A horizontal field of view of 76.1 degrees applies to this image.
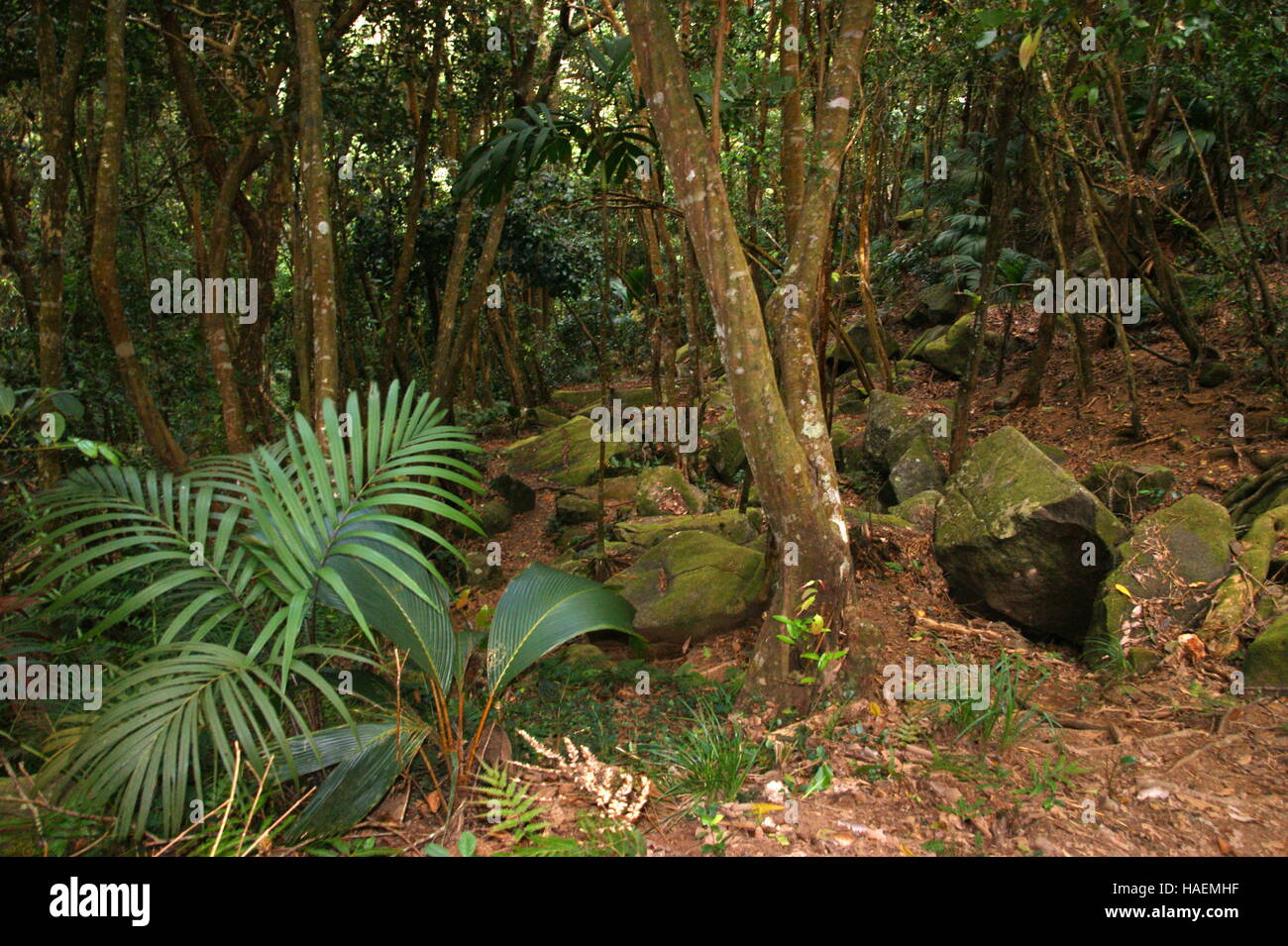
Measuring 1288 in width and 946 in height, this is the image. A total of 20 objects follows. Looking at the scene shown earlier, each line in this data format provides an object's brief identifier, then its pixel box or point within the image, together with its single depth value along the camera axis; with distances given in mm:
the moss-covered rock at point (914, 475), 6594
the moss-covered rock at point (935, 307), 11031
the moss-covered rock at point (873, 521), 5350
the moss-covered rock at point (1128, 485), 5531
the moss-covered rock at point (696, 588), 4980
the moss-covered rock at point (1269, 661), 3643
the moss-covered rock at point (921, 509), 5773
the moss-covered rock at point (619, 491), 8305
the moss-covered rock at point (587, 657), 4840
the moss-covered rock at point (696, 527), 6109
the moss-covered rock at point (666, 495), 7516
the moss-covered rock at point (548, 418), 12320
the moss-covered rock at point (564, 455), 9406
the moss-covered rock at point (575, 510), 8023
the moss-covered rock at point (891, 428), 7332
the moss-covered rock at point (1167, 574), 4180
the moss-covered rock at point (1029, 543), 4625
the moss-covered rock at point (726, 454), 8609
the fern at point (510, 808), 2646
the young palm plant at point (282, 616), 2334
